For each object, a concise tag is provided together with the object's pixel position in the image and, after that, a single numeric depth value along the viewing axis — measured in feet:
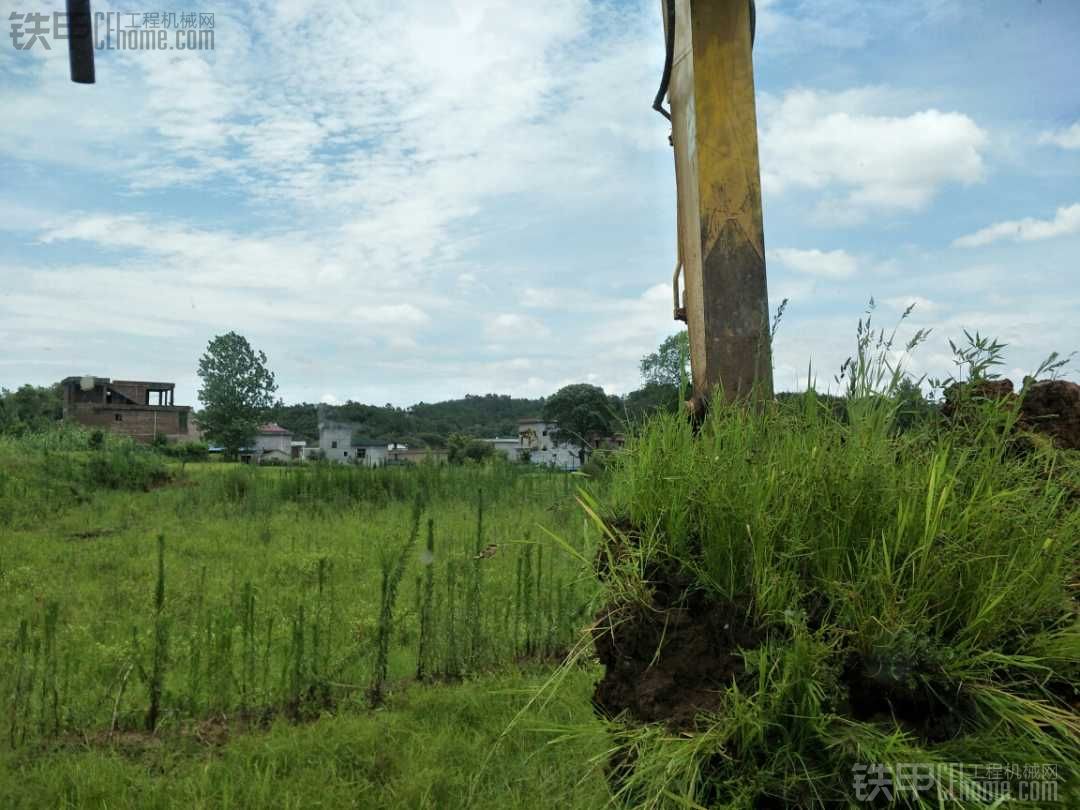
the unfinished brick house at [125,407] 125.59
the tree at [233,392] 148.87
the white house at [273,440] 149.89
